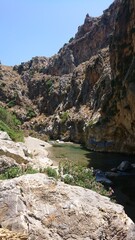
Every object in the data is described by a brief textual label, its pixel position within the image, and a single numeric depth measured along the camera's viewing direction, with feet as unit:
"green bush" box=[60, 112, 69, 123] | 177.69
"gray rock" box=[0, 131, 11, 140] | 62.96
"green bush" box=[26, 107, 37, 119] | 227.42
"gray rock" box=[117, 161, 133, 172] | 73.55
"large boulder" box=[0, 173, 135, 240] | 19.41
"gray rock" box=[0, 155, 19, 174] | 37.38
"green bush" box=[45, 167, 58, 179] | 36.29
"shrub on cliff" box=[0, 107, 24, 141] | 125.63
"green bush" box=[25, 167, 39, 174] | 33.35
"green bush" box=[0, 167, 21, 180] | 31.38
